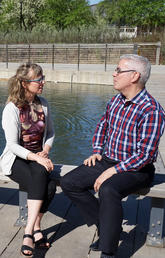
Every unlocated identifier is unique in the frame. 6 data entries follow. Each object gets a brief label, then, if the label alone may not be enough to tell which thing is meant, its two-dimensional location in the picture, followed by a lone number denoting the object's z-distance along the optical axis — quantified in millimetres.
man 2504
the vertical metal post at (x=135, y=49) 16181
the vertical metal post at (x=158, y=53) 22283
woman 2606
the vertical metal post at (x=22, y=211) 2912
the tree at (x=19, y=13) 38594
